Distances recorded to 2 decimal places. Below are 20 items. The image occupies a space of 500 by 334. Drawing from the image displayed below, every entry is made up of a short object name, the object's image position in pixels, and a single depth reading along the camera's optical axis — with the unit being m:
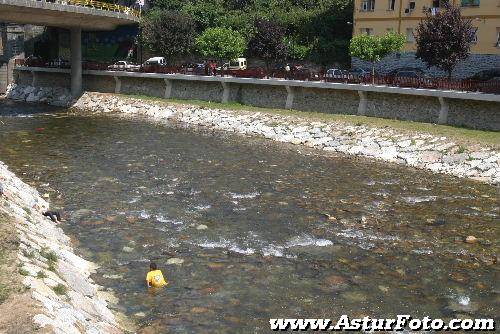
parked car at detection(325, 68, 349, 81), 39.97
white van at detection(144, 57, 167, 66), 61.86
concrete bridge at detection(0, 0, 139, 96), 45.53
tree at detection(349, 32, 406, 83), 43.80
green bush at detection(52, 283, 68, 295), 11.19
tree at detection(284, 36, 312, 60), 58.26
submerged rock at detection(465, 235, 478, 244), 17.45
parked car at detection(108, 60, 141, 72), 55.77
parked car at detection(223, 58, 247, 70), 57.47
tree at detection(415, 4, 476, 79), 38.50
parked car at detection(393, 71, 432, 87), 34.94
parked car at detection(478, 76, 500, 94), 31.43
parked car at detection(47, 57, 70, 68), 61.86
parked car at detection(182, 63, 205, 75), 50.03
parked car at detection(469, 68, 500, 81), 42.84
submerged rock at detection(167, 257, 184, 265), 15.34
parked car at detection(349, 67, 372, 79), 48.61
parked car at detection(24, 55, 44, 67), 63.38
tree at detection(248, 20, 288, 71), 53.97
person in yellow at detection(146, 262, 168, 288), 13.77
